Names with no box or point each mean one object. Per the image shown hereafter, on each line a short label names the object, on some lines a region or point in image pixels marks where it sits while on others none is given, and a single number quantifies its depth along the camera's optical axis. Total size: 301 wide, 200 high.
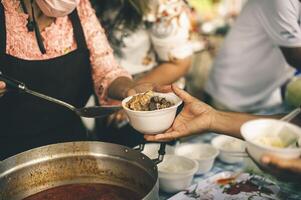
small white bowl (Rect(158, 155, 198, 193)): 1.78
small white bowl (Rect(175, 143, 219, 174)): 2.02
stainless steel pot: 1.62
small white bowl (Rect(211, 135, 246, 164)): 2.06
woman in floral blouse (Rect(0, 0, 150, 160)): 2.07
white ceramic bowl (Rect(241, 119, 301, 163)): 1.25
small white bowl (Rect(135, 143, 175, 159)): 2.06
